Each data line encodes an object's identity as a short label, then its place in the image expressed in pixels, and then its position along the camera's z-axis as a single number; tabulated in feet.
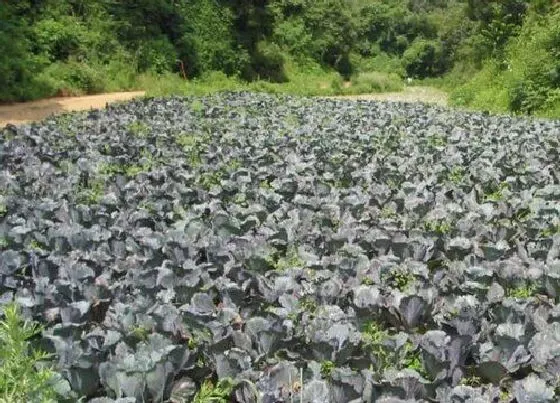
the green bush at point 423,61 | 226.79
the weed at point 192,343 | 12.68
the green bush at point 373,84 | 145.18
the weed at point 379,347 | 12.23
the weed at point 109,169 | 27.58
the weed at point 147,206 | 20.80
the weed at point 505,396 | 11.00
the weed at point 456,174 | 27.30
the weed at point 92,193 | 22.85
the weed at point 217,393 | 11.31
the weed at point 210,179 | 25.28
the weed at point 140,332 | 12.48
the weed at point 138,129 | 37.30
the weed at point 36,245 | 17.57
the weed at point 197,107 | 49.68
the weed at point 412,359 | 12.46
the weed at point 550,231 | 19.25
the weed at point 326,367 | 12.03
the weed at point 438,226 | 19.57
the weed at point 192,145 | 30.65
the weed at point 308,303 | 14.17
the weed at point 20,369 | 10.25
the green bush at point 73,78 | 81.61
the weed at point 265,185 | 24.73
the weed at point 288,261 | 16.76
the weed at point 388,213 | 21.18
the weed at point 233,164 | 27.83
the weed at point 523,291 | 15.31
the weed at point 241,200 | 22.31
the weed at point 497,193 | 23.40
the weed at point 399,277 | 15.87
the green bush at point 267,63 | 130.31
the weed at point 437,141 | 35.88
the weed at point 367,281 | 15.55
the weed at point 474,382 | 12.19
